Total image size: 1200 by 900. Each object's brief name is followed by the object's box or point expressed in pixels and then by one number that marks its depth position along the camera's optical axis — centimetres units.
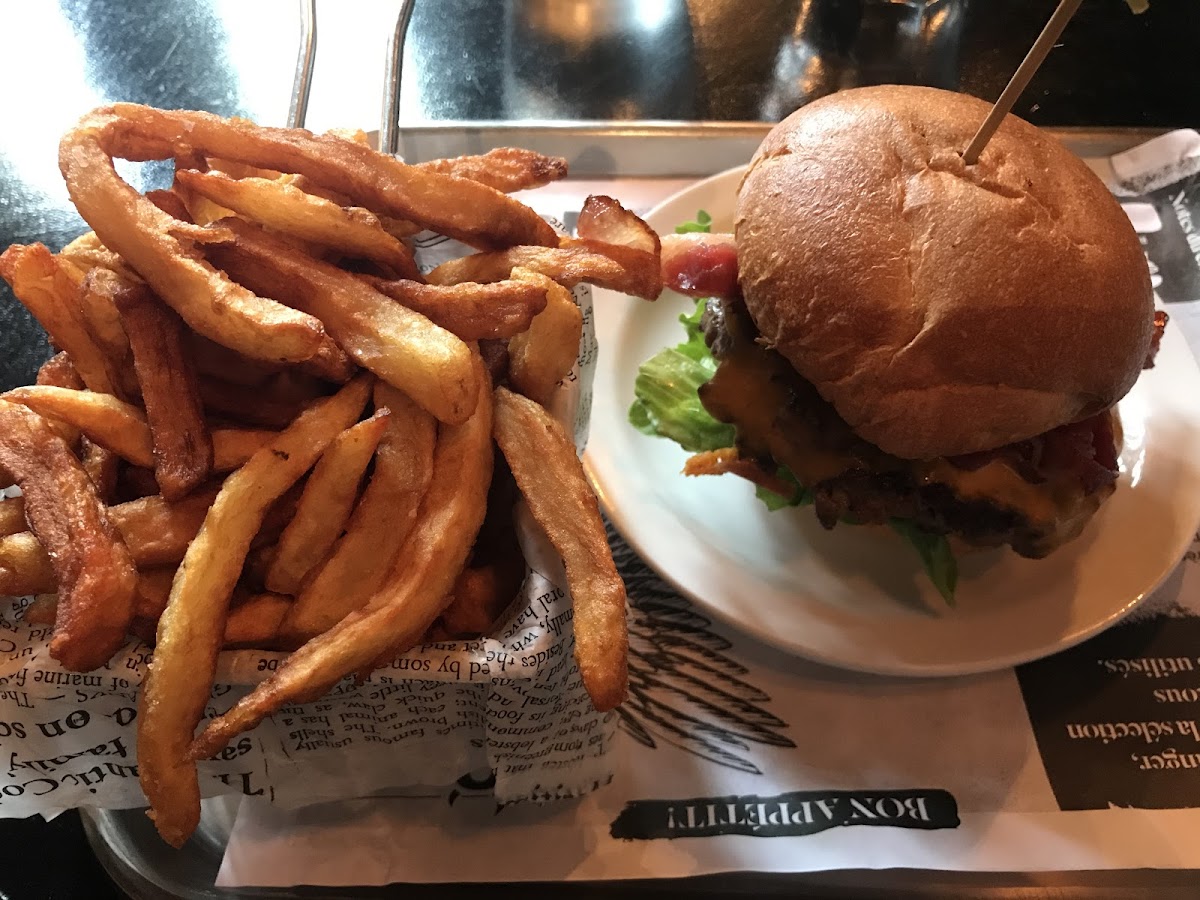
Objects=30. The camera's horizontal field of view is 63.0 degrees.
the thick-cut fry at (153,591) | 17
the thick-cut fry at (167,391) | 17
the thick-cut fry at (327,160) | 19
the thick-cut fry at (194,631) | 16
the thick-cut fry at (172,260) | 17
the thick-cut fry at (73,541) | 16
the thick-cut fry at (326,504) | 17
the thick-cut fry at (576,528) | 16
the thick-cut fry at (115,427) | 17
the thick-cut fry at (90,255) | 19
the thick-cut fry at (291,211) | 18
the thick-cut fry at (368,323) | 17
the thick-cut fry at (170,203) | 19
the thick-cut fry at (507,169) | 21
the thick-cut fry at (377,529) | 17
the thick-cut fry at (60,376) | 19
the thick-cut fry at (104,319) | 18
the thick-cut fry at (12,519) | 18
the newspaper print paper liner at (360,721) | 17
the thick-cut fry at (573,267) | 19
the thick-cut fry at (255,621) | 17
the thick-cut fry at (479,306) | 18
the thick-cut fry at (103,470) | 18
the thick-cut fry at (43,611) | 17
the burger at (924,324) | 24
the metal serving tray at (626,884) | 23
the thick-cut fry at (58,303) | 18
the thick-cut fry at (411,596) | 16
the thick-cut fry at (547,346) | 19
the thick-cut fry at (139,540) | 17
